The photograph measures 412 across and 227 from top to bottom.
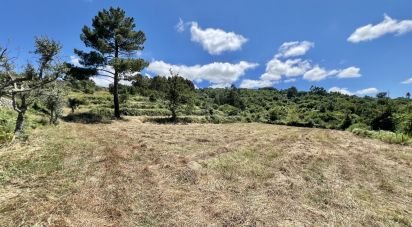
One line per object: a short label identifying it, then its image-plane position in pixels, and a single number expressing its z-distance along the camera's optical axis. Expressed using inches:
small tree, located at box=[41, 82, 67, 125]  589.0
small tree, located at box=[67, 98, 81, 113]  1121.6
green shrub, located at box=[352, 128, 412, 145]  591.7
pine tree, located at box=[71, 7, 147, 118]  935.0
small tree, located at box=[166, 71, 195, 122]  1009.5
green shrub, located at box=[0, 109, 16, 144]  404.2
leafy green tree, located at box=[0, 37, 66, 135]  445.1
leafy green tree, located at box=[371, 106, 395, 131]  1094.4
